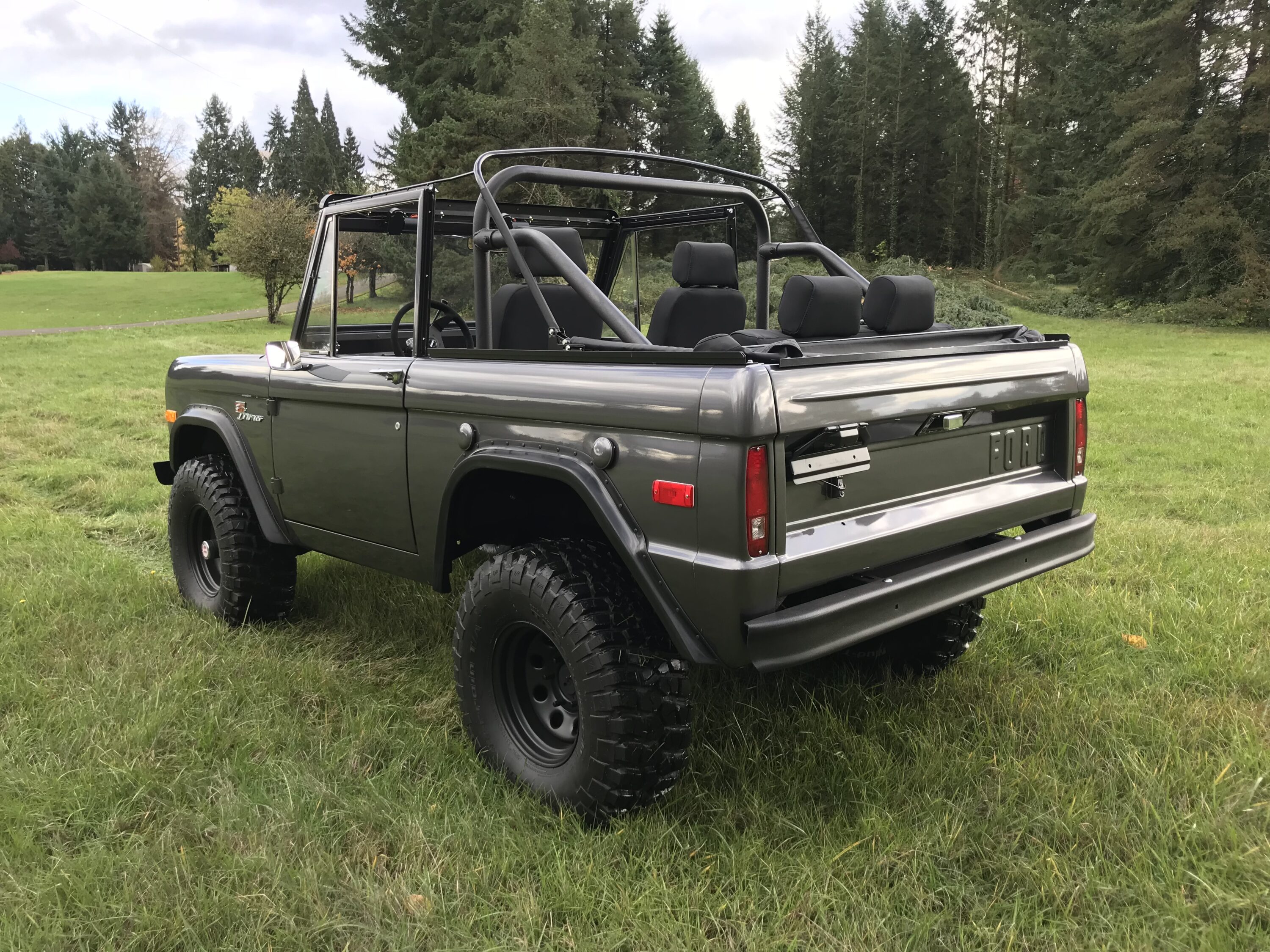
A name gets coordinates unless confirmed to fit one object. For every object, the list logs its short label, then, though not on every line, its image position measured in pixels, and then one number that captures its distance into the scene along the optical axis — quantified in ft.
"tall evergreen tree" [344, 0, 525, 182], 79.77
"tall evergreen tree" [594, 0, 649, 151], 91.97
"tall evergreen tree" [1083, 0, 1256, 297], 76.28
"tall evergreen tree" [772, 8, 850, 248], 130.11
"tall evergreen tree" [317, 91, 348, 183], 221.87
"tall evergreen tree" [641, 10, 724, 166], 110.63
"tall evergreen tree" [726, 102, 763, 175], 132.57
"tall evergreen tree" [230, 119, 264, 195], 236.43
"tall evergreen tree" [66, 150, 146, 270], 209.47
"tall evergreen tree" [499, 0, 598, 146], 77.71
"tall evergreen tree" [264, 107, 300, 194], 230.89
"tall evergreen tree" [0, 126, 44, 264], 222.07
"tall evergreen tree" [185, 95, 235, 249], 217.97
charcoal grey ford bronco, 7.27
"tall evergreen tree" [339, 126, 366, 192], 230.48
